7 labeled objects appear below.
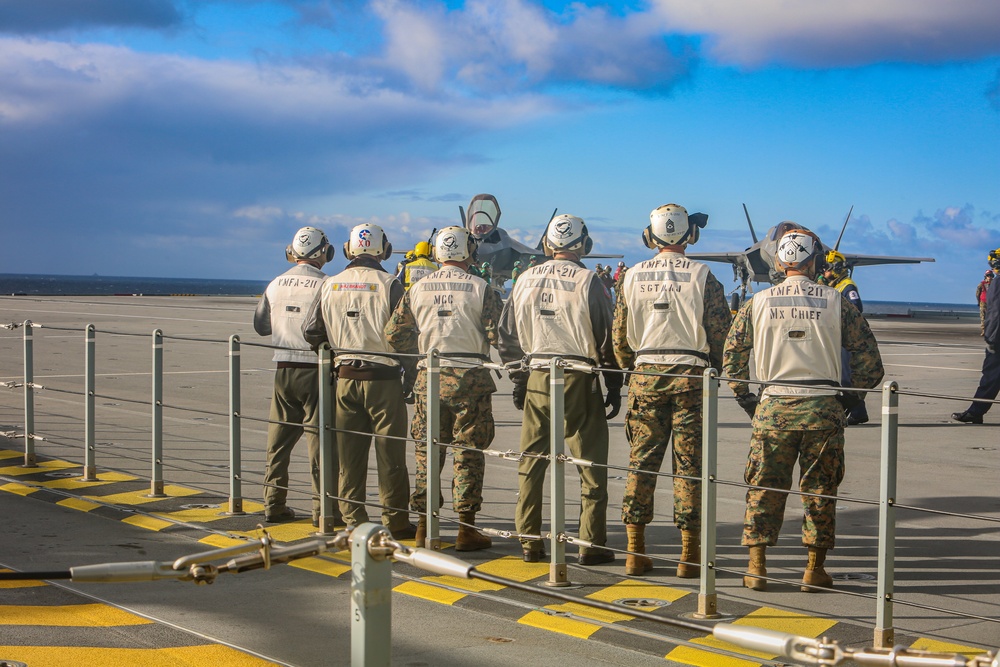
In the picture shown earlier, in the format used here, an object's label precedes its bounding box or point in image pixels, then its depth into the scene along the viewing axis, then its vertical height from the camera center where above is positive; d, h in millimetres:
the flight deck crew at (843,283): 12204 +176
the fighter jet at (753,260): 17734 +1248
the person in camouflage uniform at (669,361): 6555 -413
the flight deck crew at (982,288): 17220 +203
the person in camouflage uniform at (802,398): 6129 -589
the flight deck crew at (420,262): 12914 +403
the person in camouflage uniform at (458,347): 7191 -383
